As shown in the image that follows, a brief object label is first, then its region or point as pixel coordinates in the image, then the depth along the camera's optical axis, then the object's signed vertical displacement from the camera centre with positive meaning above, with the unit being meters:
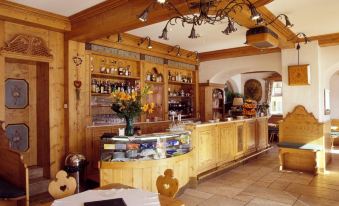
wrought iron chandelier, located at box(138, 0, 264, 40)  2.71 +0.99
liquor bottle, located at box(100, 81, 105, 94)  6.45 +0.45
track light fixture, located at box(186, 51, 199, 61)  8.78 +1.71
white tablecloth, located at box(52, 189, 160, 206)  2.13 -0.77
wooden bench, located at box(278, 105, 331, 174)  6.25 -0.94
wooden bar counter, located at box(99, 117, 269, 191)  4.02 -0.98
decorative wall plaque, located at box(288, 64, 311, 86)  6.36 +0.71
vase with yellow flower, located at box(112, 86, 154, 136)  4.27 -0.01
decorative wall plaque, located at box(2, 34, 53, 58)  4.70 +1.13
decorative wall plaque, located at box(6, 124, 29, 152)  5.16 -0.56
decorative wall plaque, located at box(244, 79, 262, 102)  12.77 +0.74
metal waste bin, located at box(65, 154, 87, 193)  5.04 -1.10
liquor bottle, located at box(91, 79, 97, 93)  6.24 +0.49
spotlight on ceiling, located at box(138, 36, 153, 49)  6.66 +1.68
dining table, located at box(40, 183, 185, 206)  2.14 -0.79
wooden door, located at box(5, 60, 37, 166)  5.16 -0.03
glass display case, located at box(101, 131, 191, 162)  4.04 -0.64
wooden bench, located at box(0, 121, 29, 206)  3.49 -1.02
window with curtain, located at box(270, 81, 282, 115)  12.85 +0.12
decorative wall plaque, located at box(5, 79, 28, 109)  5.14 +0.28
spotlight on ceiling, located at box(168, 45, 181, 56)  7.94 +1.71
